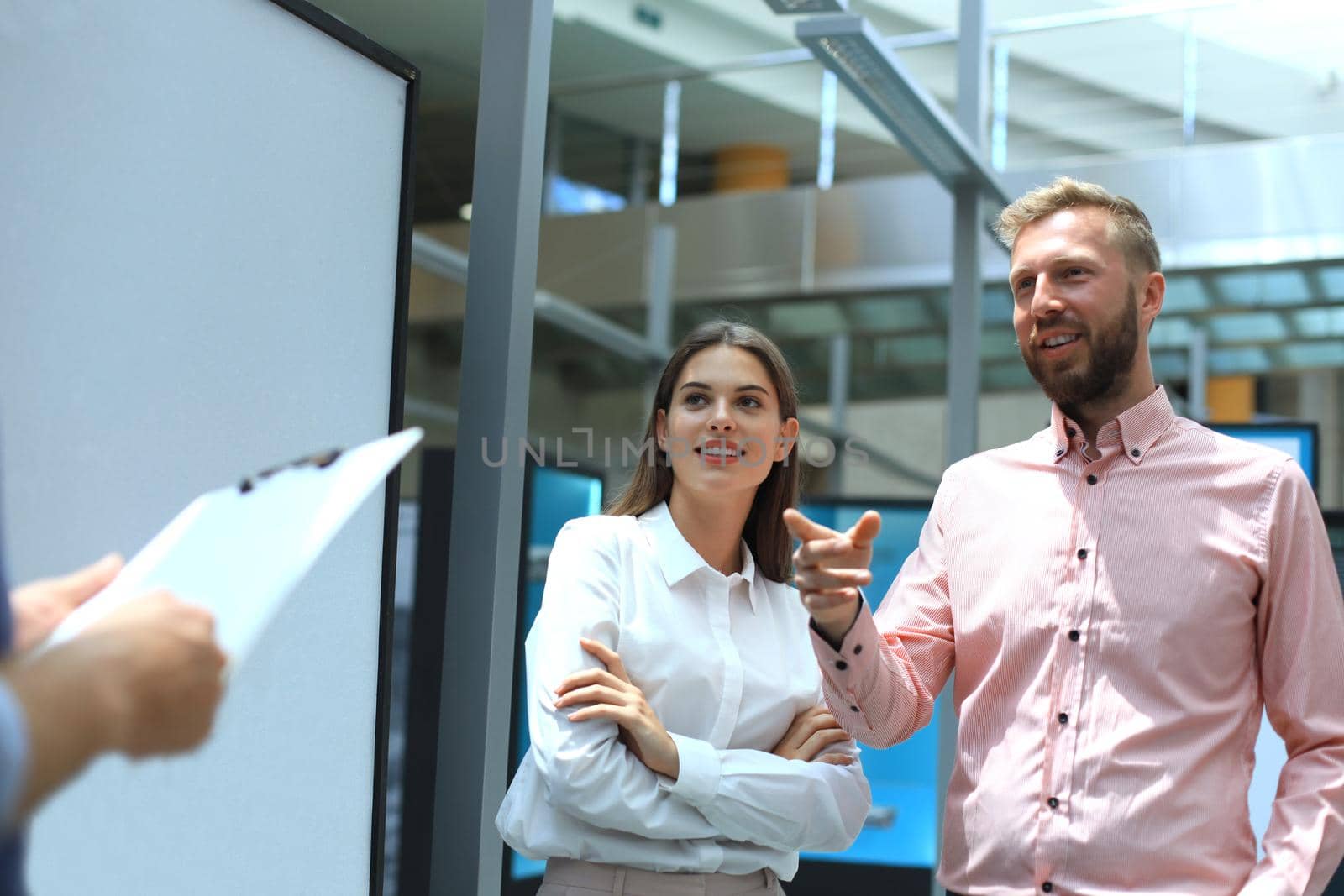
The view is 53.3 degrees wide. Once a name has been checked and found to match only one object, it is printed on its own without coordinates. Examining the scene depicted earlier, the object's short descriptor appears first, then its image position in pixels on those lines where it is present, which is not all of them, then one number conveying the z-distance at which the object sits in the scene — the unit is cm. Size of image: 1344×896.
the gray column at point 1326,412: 1156
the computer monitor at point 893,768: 488
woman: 174
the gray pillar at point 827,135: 853
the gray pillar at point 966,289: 383
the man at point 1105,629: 170
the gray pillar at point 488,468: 179
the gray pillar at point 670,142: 892
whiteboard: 131
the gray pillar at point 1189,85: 742
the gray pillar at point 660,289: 555
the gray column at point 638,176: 930
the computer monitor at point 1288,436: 414
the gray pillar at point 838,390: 768
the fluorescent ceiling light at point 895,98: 290
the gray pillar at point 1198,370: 735
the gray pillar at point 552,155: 937
